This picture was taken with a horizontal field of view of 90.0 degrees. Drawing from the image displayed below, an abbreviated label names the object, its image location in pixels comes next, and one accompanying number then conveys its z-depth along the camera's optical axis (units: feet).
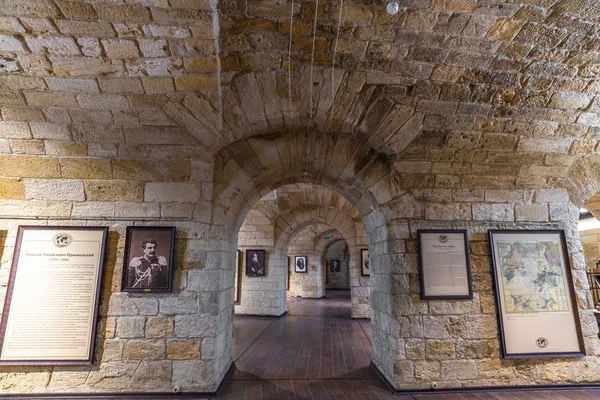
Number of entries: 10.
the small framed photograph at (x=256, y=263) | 21.99
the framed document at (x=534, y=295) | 8.73
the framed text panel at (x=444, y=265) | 8.76
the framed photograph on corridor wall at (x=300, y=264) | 34.76
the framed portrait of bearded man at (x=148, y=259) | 7.98
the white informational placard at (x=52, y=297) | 7.52
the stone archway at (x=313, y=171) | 9.03
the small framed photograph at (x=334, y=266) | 48.08
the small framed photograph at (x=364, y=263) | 21.32
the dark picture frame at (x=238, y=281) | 22.15
